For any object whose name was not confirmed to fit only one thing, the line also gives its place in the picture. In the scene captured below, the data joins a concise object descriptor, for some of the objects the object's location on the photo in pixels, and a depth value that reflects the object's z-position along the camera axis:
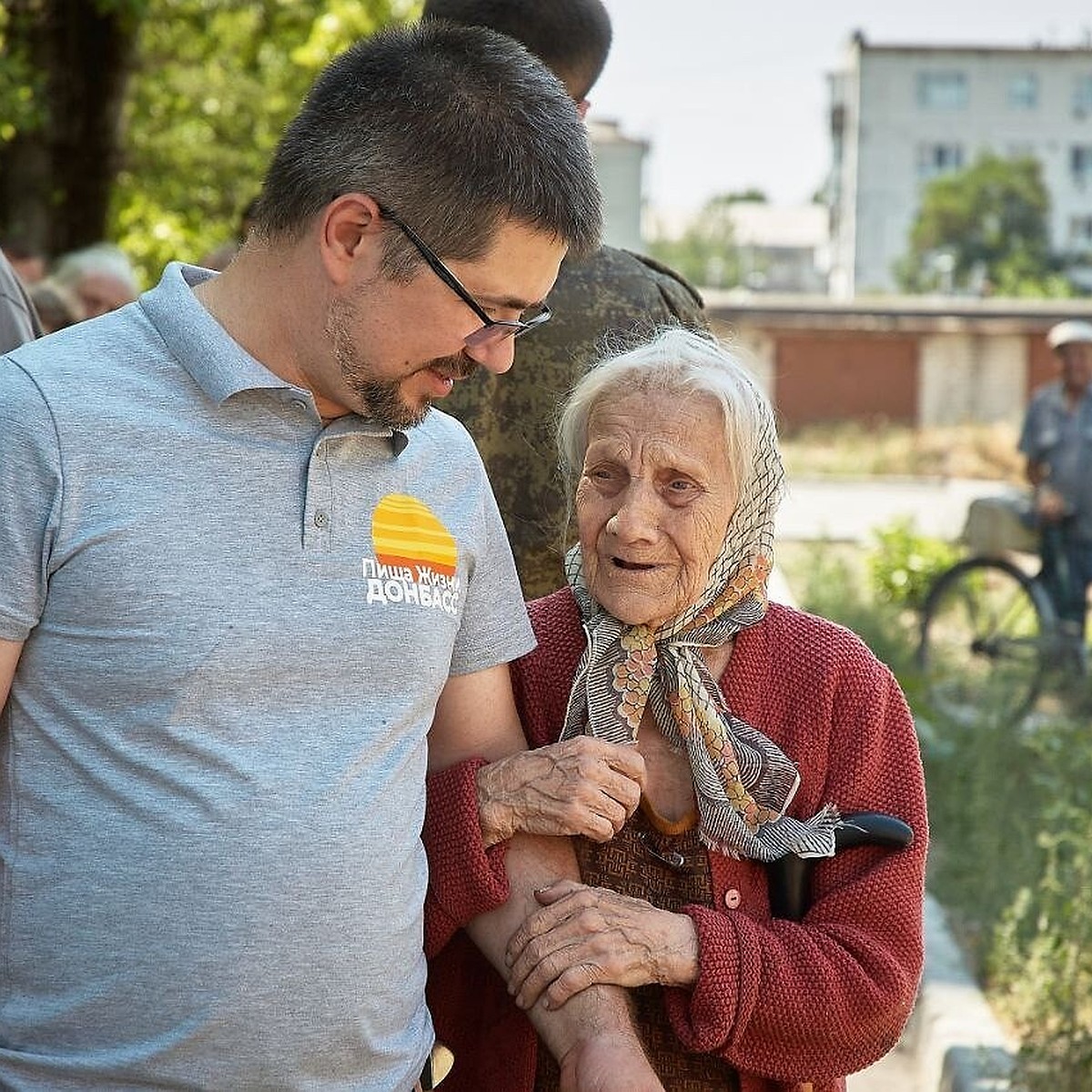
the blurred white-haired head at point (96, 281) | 7.07
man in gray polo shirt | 2.07
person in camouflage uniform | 3.50
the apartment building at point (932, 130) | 86.06
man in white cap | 10.34
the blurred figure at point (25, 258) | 8.02
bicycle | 9.58
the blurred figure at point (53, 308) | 6.56
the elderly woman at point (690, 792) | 2.47
